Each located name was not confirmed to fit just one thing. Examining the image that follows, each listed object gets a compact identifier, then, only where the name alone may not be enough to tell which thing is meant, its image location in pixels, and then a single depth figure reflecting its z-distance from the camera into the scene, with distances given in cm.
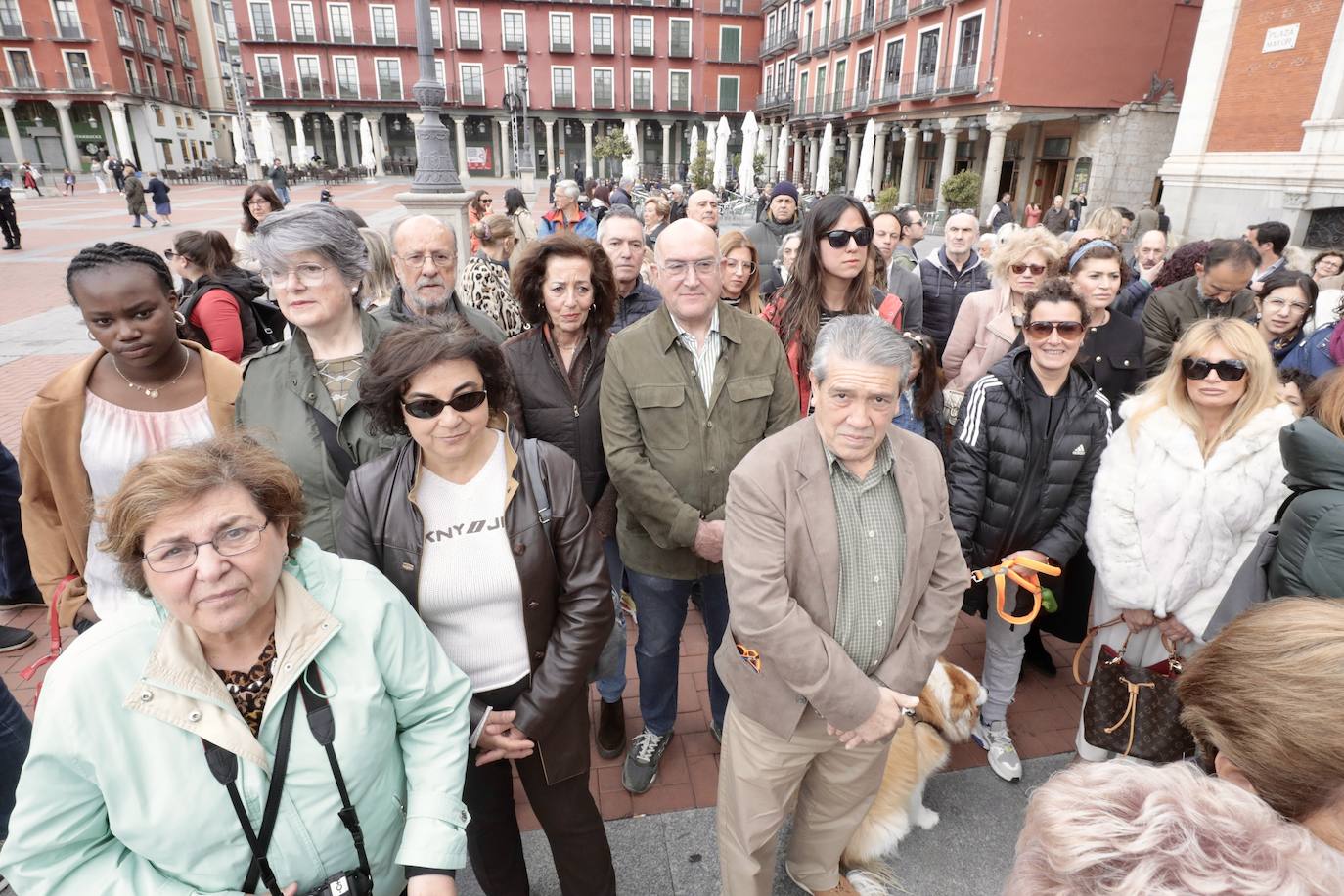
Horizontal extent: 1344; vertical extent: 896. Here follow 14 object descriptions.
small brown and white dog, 245
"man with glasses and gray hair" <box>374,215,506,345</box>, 327
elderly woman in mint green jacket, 128
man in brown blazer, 191
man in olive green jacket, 259
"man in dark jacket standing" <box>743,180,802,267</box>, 605
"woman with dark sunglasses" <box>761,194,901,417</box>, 308
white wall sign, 1271
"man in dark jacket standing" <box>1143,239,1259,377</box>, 439
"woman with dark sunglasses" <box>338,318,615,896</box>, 187
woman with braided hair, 215
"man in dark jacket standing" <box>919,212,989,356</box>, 507
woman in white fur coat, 244
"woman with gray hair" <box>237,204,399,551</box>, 221
